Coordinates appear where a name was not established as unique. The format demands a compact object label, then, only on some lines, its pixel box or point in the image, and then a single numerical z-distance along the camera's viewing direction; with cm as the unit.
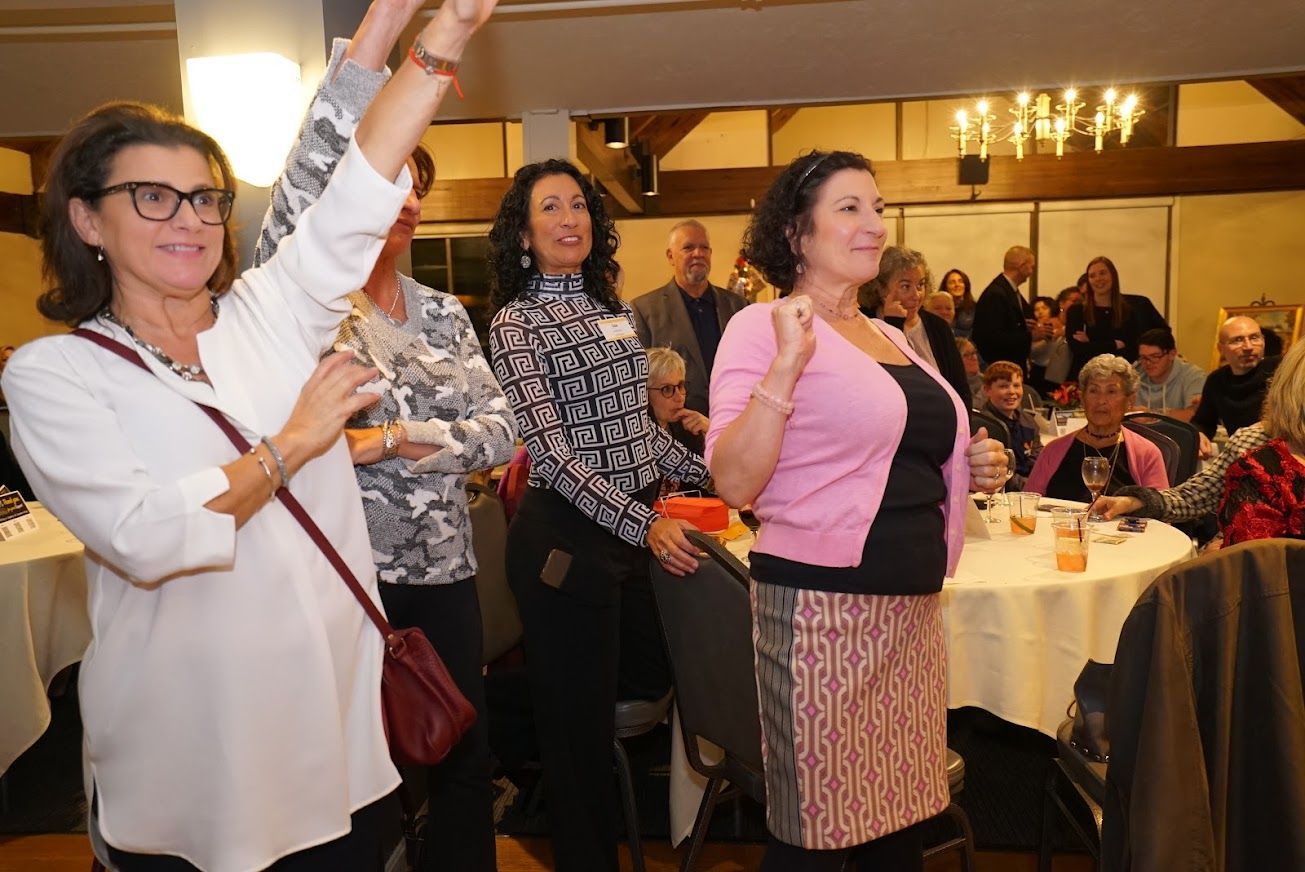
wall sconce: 301
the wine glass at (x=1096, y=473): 337
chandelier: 879
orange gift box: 319
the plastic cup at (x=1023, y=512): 322
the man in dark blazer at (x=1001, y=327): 859
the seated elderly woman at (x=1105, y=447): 415
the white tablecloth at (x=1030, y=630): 271
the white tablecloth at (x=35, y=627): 334
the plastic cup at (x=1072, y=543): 279
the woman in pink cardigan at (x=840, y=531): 189
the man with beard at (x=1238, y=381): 613
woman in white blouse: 134
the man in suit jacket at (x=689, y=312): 528
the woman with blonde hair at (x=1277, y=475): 248
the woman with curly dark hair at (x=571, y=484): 244
